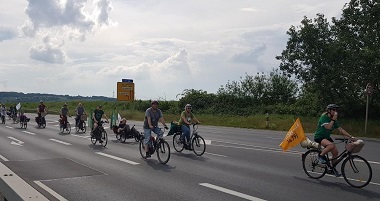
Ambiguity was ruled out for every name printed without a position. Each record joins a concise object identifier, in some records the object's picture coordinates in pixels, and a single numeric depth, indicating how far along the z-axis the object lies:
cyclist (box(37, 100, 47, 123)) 29.64
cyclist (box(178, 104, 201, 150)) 14.56
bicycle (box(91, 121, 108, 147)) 17.23
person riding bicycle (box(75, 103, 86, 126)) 24.94
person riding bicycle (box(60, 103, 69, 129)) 25.39
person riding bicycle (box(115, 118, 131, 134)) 19.05
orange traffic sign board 47.17
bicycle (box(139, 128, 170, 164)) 12.12
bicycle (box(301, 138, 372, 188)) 8.70
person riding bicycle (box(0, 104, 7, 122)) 35.91
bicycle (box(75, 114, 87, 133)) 25.07
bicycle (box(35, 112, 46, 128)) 29.80
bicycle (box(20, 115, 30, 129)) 29.32
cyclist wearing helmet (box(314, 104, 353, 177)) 9.23
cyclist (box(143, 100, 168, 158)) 12.58
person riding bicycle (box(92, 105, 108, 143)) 17.94
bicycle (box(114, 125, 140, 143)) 18.95
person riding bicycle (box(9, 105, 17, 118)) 37.29
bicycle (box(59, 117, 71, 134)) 25.14
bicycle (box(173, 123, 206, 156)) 14.34
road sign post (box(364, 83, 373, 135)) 23.22
